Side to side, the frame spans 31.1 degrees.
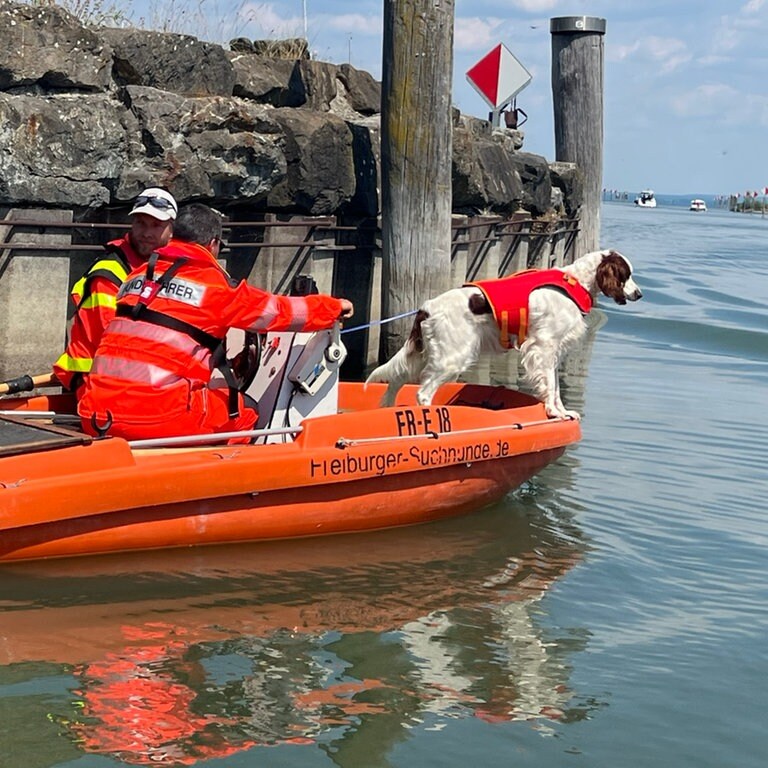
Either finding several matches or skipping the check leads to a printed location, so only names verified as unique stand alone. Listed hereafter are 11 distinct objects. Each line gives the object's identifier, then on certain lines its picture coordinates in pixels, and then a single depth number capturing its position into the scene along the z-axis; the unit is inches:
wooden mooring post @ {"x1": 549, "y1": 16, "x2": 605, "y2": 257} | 731.4
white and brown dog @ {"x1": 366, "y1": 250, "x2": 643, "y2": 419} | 341.1
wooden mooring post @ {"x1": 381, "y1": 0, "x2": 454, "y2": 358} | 419.2
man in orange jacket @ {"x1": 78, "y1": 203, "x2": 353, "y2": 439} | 266.4
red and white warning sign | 669.9
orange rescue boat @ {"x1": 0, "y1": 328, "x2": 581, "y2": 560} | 256.8
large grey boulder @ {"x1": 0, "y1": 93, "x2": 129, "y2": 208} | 336.8
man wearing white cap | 283.9
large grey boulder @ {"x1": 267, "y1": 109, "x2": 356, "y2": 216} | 425.4
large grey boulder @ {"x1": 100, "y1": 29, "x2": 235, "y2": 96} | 382.3
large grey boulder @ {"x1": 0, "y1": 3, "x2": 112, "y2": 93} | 339.0
